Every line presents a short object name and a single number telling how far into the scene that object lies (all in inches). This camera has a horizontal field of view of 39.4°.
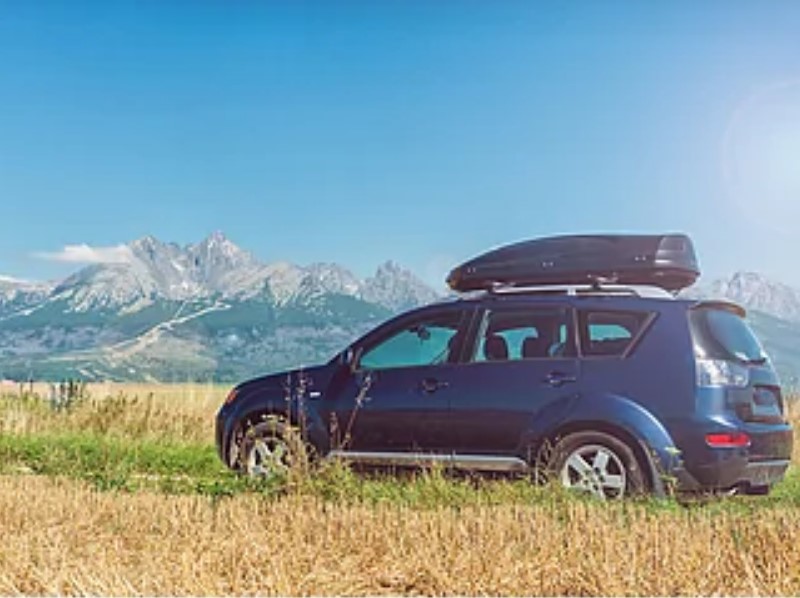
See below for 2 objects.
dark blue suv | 360.2
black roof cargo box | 396.5
